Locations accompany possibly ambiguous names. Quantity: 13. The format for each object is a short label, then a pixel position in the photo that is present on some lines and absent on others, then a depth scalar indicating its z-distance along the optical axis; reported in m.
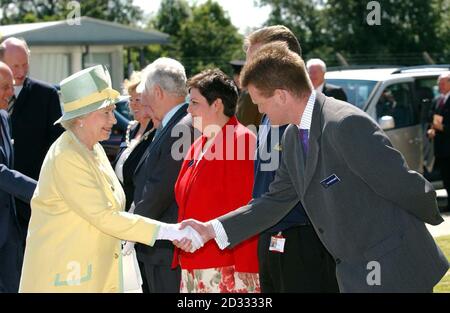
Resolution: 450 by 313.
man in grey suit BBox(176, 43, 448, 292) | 4.72
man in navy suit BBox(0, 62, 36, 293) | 7.38
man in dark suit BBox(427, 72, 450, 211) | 14.46
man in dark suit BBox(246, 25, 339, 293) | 6.14
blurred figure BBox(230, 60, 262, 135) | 8.37
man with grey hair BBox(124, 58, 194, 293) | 6.72
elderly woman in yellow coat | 5.26
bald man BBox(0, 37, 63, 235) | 8.12
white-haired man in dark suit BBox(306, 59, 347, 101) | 12.60
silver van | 14.23
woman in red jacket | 6.36
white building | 33.47
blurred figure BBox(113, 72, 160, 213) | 7.34
